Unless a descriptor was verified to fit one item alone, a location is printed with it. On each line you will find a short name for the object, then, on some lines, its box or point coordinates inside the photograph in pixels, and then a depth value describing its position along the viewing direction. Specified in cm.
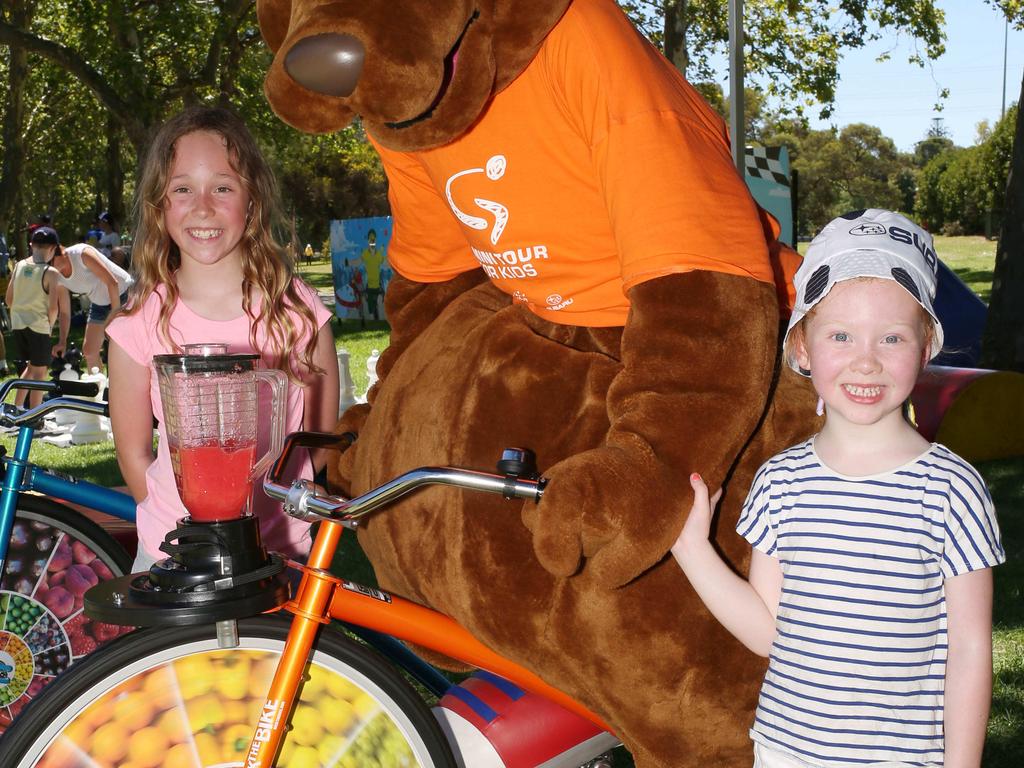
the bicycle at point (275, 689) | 184
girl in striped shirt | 185
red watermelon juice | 187
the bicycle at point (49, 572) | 373
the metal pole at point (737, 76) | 831
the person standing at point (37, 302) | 1123
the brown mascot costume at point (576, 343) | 175
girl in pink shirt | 272
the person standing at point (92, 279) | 1214
